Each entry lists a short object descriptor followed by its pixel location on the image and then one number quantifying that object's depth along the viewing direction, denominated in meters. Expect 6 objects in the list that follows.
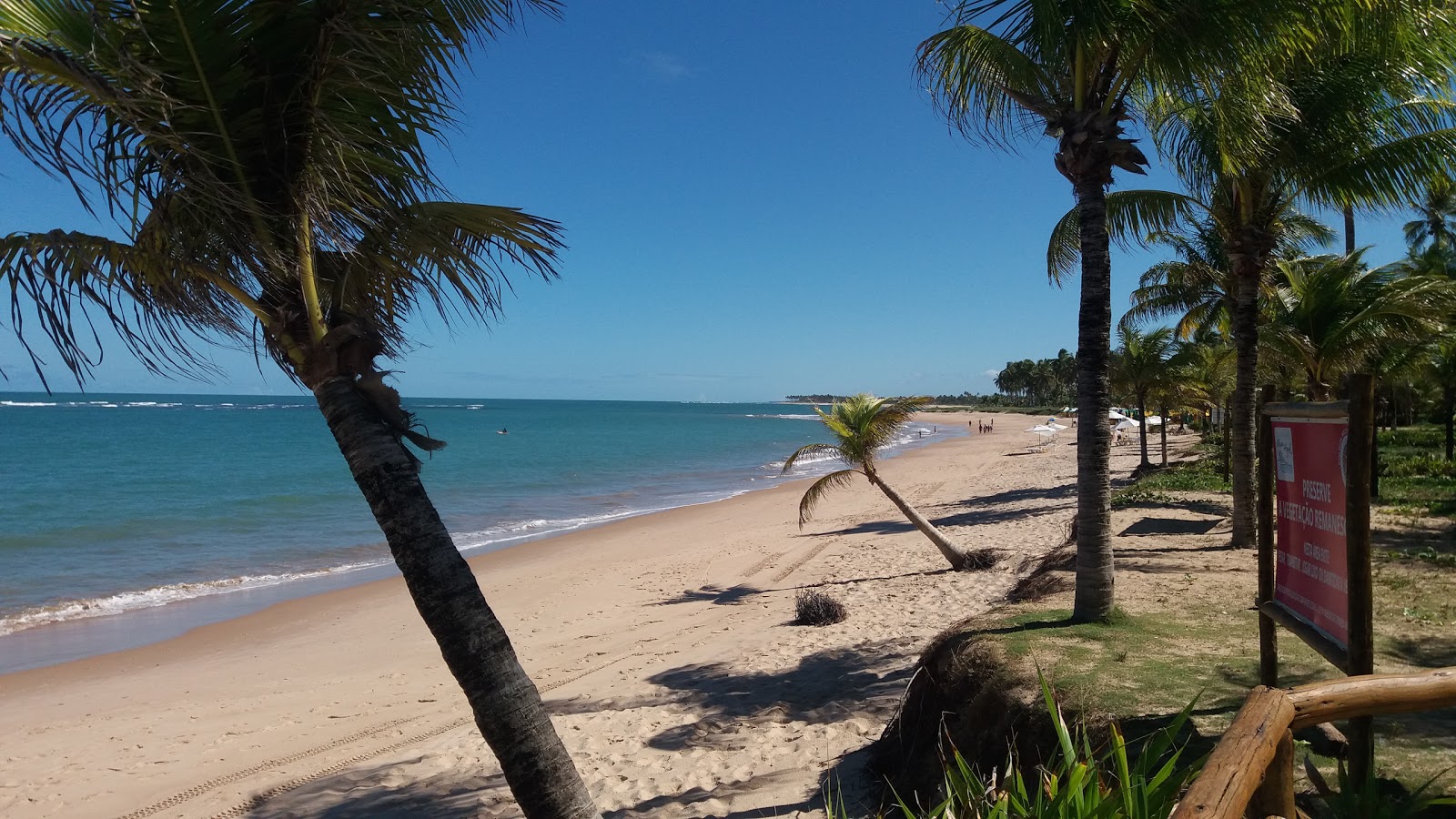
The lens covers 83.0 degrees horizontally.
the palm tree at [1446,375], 15.55
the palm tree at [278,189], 2.96
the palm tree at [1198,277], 11.57
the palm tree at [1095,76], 5.27
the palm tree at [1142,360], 22.58
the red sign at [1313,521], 2.97
